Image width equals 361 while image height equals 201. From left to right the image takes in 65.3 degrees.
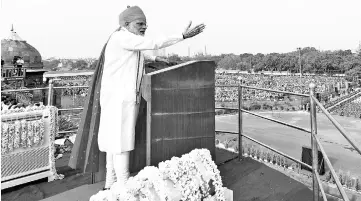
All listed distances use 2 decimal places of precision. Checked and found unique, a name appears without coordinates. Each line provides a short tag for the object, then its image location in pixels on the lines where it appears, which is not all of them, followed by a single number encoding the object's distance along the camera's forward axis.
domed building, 14.85
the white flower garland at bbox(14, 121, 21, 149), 2.96
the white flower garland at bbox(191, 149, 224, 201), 1.96
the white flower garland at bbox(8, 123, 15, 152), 2.93
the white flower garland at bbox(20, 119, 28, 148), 3.00
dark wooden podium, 1.90
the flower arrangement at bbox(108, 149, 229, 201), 1.53
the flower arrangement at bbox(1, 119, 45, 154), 2.91
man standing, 1.99
